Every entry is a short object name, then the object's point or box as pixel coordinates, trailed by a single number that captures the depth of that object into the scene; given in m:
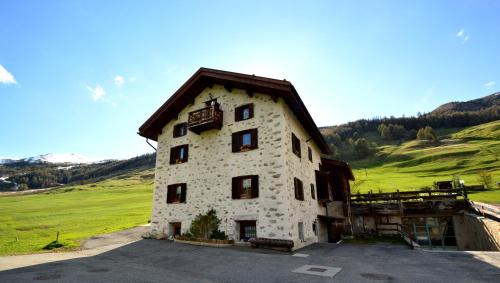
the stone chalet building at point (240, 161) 16.59
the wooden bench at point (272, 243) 14.61
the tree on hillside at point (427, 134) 106.01
